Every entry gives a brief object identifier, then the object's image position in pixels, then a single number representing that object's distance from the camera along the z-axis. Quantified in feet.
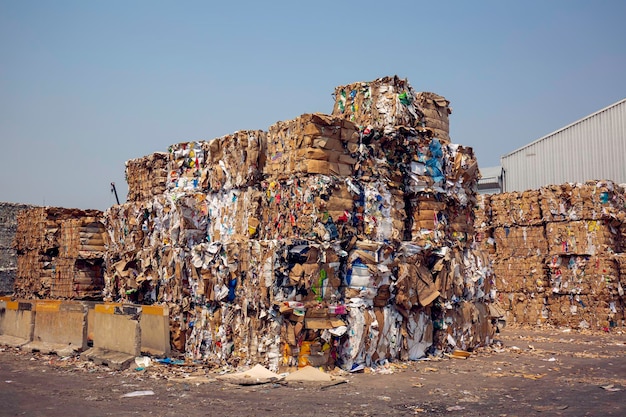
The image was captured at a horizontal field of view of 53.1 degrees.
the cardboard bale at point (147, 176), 38.17
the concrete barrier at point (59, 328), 36.32
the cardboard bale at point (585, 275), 46.96
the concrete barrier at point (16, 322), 40.52
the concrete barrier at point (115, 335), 32.22
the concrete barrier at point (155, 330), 32.83
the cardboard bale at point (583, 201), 47.73
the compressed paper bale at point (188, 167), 35.63
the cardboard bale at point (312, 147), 29.55
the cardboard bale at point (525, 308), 49.83
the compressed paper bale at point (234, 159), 32.50
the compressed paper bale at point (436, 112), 35.45
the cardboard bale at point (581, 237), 47.50
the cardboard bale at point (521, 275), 49.88
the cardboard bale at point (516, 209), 50.78
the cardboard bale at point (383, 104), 33.27
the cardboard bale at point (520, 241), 50.42
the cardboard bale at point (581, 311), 46.96
